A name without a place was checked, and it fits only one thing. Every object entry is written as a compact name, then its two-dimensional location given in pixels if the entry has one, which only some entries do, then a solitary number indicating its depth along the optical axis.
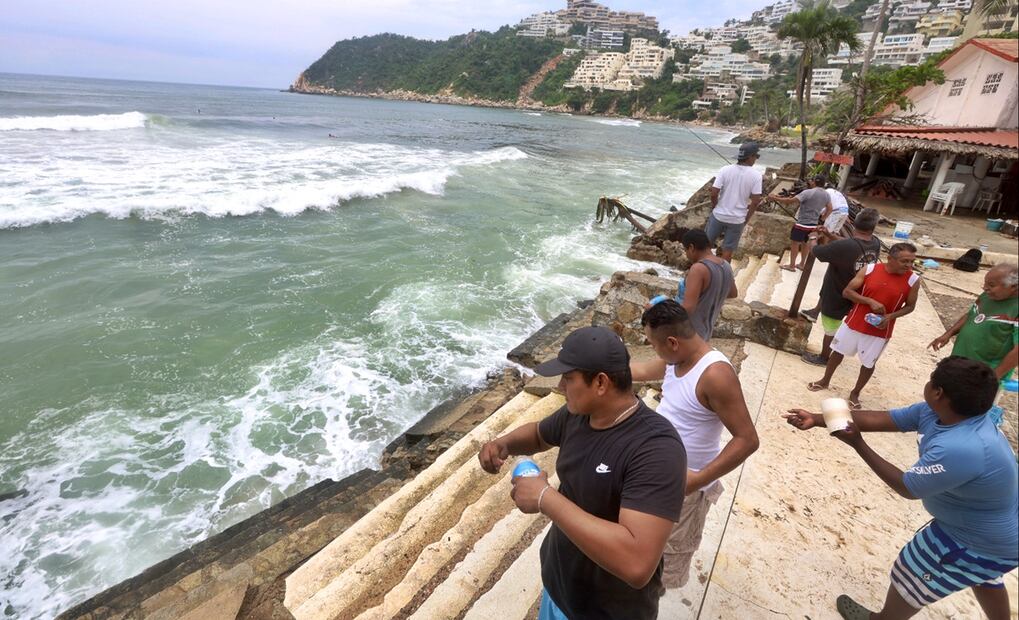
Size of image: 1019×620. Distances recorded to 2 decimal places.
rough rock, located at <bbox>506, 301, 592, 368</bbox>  7.82
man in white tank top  2.33
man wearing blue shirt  2.08
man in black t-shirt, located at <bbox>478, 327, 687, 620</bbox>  1.50
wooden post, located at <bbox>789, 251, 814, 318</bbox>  6.05
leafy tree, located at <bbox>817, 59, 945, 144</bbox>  17.28
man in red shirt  4.38
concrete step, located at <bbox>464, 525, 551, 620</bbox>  2.78
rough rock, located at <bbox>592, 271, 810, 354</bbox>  6.02
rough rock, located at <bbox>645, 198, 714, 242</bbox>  13.95
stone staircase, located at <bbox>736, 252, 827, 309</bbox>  7.95
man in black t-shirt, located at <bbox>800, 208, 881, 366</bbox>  4.99
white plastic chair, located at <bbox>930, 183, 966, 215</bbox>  14.82
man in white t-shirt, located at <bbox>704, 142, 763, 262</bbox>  6.68
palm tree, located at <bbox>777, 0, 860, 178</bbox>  18.38
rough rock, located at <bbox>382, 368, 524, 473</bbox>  5.59
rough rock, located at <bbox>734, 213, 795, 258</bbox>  10.41
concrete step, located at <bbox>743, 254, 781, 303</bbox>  8.10
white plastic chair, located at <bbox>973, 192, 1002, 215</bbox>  15.02
